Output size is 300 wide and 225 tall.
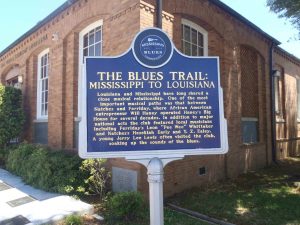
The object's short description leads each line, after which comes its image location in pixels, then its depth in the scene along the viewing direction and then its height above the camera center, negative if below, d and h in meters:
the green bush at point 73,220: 5.29 -1.59
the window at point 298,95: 17.52 +1.77
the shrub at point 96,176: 7.08 -1.14
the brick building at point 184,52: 7.66 +2.15
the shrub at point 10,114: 12.14 +0.58
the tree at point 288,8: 9.19 +3.64
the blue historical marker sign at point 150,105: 3.63 +0.27
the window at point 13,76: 15.06 +2.67
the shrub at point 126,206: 5.59 -1.42
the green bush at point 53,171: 7.30 -1.09
